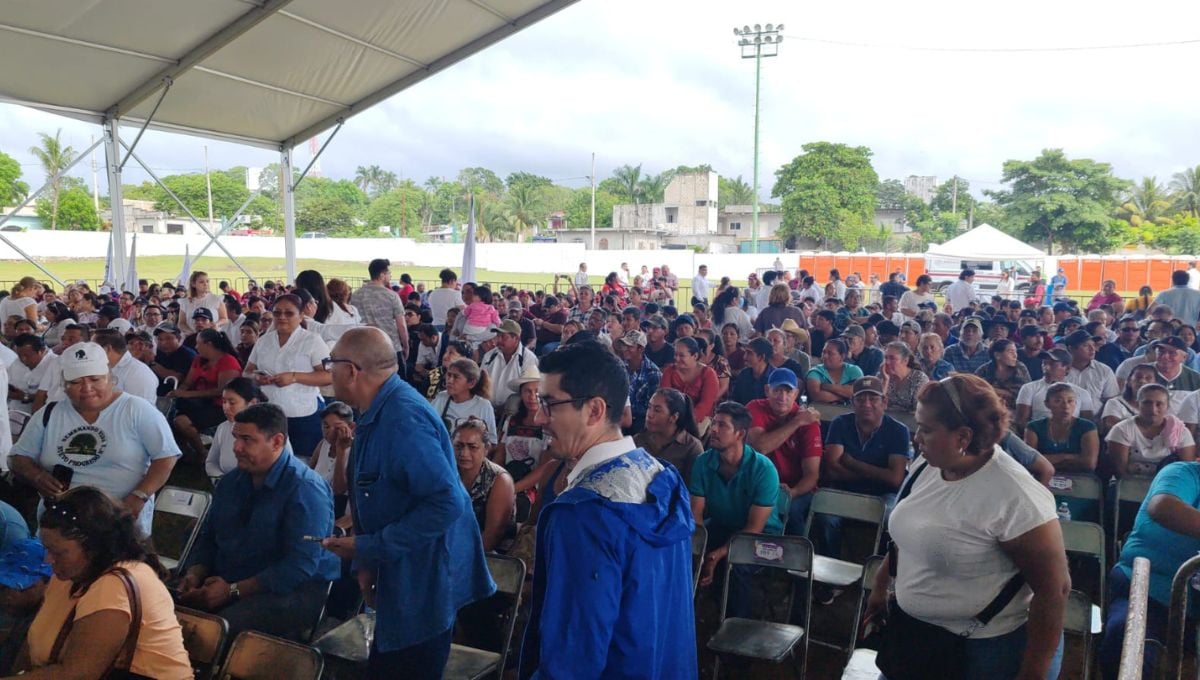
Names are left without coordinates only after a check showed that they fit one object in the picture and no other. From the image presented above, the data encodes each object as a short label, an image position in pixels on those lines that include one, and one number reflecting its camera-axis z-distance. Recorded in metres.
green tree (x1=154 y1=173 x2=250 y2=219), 66.06
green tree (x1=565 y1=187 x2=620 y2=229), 68.50
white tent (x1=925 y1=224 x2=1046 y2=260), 16.83
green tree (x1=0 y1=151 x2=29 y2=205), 52.06
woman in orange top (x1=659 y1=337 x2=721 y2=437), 6.18
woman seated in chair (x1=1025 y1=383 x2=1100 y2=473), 5.04
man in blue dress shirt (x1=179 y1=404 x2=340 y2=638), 3.21
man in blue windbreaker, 1.53
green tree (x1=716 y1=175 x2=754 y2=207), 80.06
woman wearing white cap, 3.67
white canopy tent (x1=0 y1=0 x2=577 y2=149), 10.12
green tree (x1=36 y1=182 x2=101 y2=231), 53.69
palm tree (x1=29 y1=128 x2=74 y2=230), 55.62
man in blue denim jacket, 2.37
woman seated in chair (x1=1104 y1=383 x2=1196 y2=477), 4.73
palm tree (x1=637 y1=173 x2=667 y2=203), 69.00
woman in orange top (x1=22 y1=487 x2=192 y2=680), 2.35
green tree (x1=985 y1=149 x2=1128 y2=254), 42.19
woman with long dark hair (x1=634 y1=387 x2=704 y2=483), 4.62
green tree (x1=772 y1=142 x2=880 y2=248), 50.03
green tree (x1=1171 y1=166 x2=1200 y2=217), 51.03
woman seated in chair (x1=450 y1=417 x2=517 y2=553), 4.01
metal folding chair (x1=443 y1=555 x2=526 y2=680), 3.20
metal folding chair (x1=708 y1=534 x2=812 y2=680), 3.39
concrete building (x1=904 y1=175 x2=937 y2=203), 105.81
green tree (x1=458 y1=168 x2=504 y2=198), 85.25
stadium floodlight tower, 32.56
